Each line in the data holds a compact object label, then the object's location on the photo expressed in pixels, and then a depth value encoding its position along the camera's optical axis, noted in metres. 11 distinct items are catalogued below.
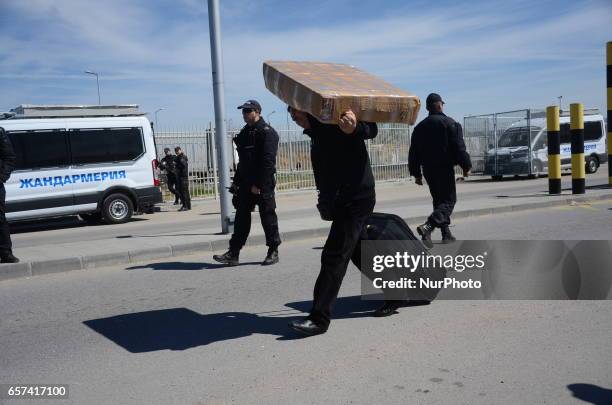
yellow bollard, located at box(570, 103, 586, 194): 12.93
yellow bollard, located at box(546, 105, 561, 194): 13.03
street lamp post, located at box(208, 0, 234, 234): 9.07
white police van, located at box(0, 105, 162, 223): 11.99
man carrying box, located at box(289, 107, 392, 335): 4.05
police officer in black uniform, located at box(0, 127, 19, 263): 6.73
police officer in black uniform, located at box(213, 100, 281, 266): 6.45
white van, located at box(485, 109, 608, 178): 22.25
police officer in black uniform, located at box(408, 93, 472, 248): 6.91
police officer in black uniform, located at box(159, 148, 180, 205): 16.10
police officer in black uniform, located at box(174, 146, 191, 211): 15.52
